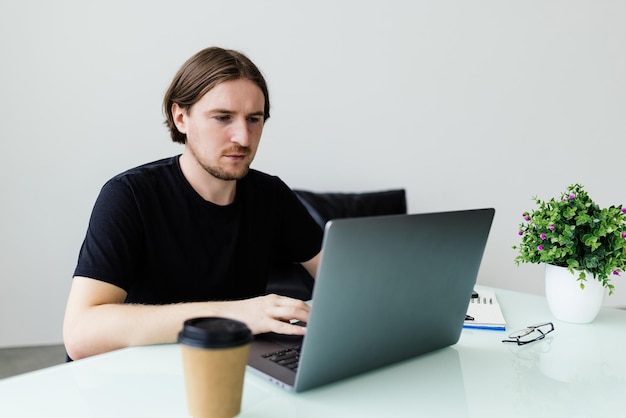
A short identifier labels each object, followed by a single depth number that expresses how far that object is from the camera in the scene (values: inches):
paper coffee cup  29.5
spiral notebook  52.9
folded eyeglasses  49.7
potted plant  54.9
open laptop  34.2
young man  54.9
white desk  34.9
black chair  106.3
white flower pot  55.1
